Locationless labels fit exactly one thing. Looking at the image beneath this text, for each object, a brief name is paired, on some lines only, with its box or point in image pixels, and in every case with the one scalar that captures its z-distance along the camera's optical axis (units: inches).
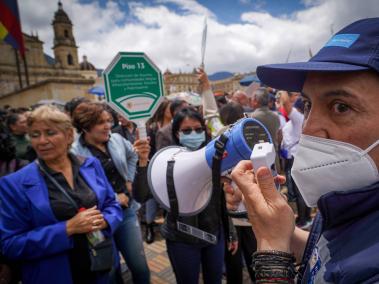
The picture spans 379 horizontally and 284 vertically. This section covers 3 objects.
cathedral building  601.5
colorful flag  357.4
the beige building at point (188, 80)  2241.6
